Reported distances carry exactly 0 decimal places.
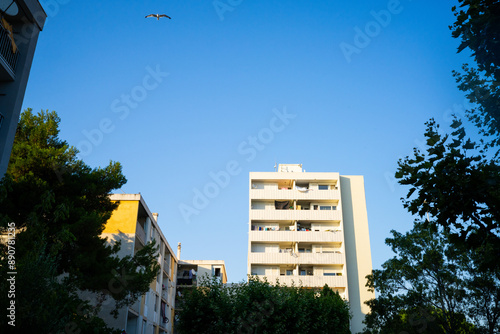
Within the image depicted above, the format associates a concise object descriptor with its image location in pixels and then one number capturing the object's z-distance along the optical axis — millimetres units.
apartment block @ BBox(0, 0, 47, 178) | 15562
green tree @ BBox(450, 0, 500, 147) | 9641
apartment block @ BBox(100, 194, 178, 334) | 31656
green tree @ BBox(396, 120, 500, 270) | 7816
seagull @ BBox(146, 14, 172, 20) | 18970
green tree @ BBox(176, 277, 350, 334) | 24219
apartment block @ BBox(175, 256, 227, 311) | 58094
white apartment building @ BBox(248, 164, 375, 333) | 50125
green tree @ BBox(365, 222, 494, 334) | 24375
